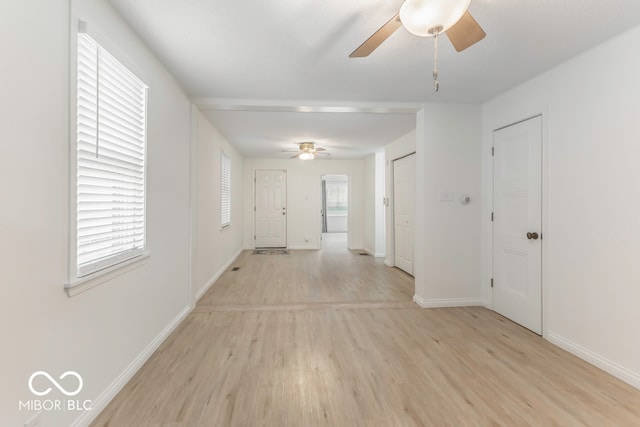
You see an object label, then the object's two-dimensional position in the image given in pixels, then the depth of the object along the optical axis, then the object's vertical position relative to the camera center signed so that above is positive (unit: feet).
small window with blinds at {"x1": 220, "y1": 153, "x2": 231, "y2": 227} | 15.89 +1.57
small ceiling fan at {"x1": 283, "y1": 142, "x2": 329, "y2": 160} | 17.31 +4.23
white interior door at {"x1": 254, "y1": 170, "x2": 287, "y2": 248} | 24.12 +0.63
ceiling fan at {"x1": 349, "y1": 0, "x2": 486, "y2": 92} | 4.29 +3.26
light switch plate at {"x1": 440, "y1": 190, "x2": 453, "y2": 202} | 11.12 +0.84
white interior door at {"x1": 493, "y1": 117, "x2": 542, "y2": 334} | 8.82 -0.18
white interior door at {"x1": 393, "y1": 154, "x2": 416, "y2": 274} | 15.43 +0.48
